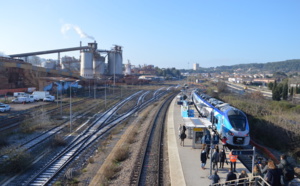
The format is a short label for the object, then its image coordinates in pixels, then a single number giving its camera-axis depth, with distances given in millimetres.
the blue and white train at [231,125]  16844
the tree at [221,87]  64194
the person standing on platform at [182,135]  17198
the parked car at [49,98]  41200
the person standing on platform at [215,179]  9785
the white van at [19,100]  38156
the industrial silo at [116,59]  89738
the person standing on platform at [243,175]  9471
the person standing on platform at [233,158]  11359
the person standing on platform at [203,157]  12438
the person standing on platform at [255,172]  9673
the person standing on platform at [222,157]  12656
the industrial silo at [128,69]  136625
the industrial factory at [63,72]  48625
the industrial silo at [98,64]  85312
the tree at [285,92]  50594
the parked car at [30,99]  39044
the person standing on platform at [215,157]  12242
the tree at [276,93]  49250
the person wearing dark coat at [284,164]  9359
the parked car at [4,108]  30100
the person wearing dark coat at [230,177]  9406
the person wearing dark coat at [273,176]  8359
